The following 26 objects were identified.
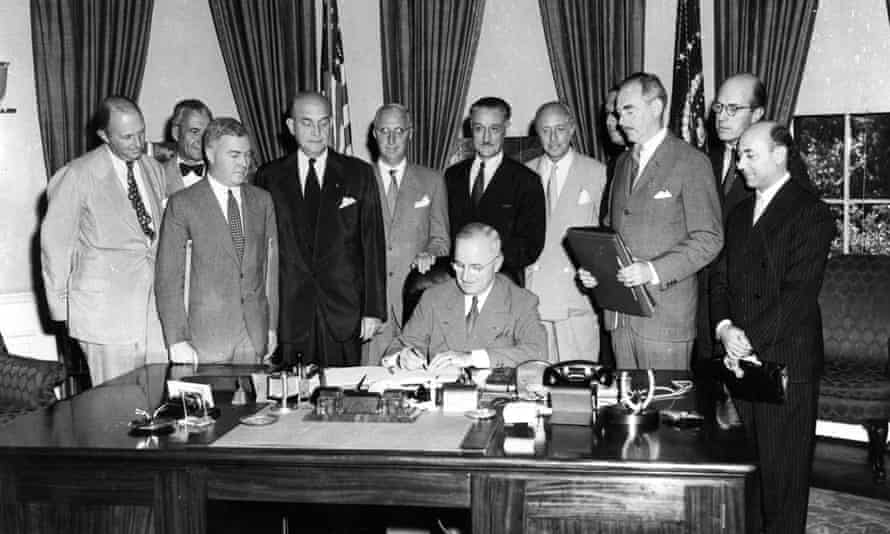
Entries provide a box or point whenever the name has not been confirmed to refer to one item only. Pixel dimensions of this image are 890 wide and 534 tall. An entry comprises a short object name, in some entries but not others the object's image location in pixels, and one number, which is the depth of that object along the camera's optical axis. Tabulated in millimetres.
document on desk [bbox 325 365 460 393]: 3285
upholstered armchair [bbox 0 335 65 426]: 4504
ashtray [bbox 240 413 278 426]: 2832
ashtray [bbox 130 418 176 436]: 2771
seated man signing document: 3559
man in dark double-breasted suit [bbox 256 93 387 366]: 4703
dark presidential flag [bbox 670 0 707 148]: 6238
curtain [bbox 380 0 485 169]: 7074
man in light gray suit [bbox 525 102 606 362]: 5008
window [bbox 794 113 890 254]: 6121
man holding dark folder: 4000
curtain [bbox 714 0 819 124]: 6121
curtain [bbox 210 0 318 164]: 7316
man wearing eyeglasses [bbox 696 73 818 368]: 4219
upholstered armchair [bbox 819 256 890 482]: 5035
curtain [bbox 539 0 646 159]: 6629
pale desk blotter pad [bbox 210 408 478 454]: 2582
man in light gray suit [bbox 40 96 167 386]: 4543
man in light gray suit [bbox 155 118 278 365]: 4113
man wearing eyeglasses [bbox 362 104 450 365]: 5066
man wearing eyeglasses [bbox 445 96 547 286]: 4859
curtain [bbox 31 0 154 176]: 6512
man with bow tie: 5320
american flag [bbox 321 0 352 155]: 6844
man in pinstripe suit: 3625
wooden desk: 2393
